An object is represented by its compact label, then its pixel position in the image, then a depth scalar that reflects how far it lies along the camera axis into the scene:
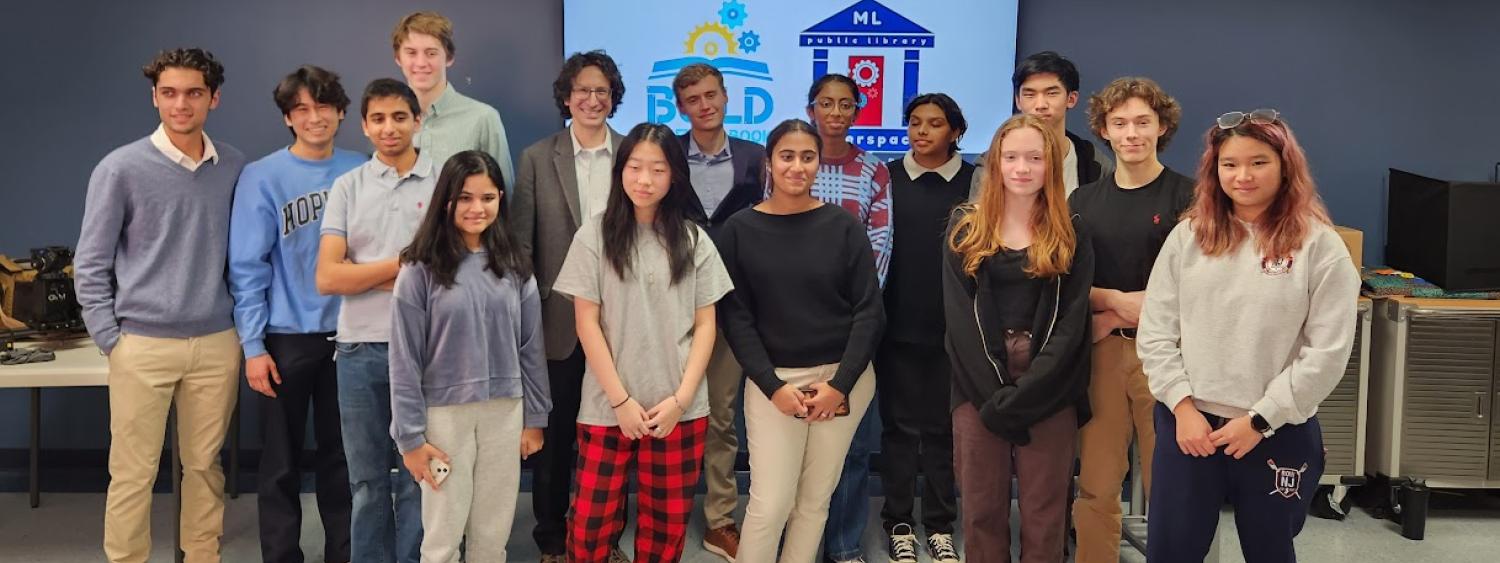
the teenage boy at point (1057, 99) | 3.28
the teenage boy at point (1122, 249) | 2.91
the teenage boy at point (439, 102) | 3.32
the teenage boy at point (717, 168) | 3.40
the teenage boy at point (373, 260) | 3.00
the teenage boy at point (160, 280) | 3.09
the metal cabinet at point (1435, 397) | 3.91
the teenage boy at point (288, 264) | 3.15
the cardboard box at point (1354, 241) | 3.90
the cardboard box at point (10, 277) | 3.78
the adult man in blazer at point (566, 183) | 3.25
